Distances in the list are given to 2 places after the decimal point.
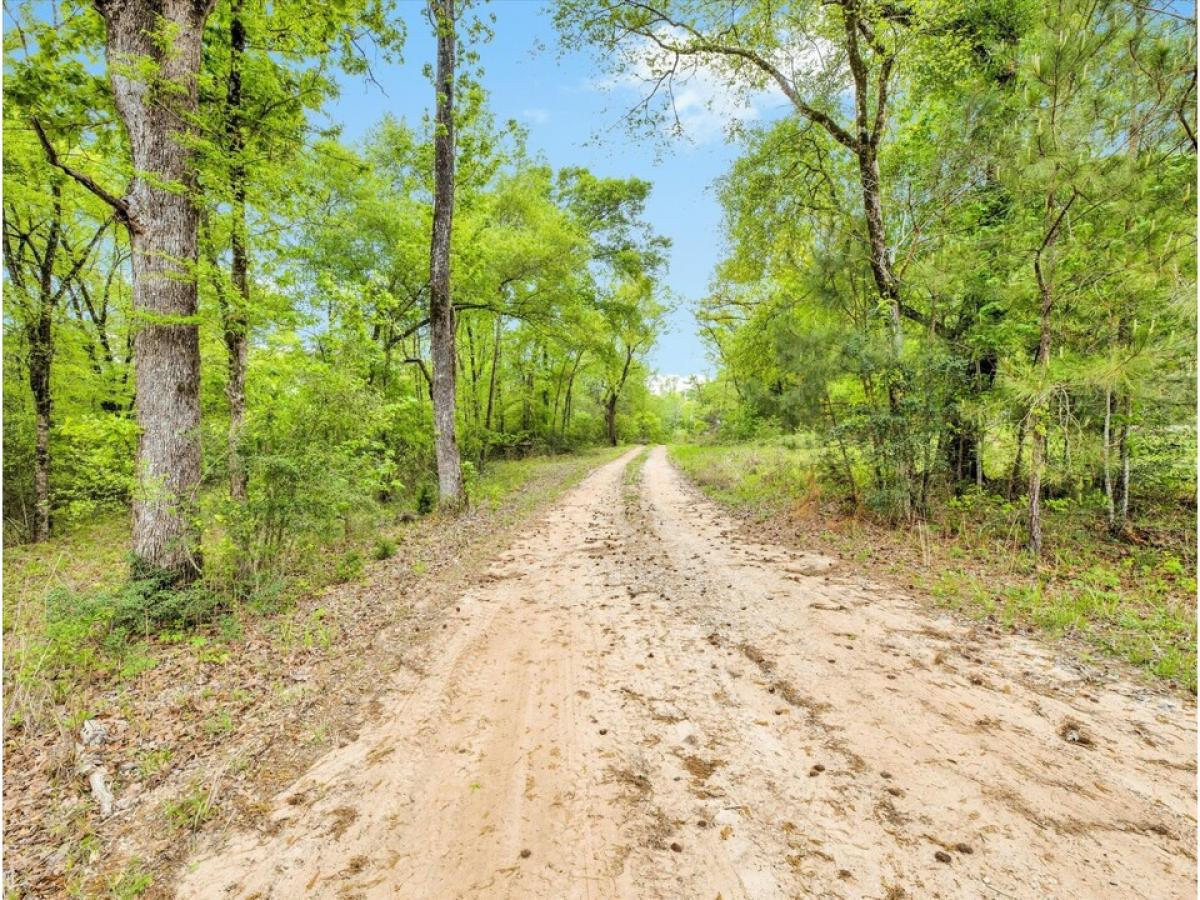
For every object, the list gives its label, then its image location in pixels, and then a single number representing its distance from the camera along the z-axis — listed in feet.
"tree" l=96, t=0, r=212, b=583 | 16.29
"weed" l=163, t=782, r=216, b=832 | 8.34
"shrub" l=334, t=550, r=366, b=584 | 21.47
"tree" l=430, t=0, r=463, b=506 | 32.27
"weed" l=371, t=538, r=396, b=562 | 24.91
